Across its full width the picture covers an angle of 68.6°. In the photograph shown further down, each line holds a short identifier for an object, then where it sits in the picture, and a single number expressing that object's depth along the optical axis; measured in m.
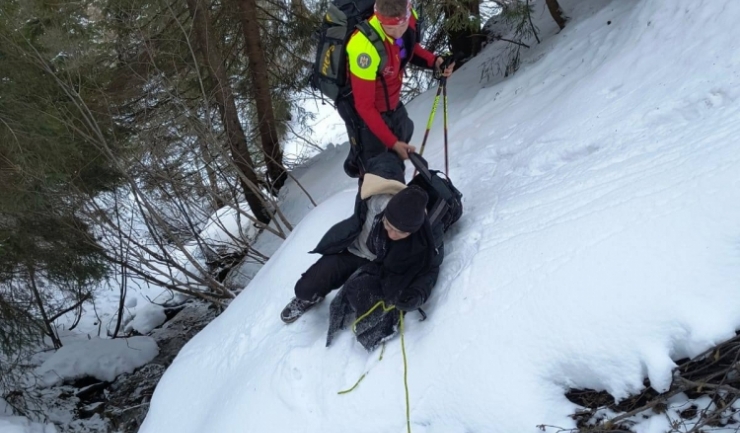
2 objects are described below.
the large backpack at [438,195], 3.76
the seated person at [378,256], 3.23
